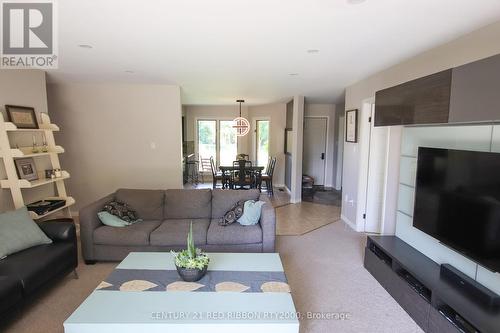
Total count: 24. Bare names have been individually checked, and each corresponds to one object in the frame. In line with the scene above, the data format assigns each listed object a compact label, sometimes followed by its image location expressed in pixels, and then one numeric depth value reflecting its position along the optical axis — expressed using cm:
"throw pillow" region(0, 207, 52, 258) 252
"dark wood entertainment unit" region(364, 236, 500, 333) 190
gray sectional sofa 323
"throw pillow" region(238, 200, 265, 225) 350
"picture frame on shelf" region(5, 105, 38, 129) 332
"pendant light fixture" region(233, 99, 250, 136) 725
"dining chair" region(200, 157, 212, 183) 924
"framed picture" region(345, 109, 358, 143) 469
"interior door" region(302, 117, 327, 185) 807
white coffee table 176
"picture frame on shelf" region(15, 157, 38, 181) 337
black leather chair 208
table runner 211
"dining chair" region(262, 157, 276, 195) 711
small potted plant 216
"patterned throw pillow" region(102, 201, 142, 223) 347
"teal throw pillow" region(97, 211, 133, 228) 337
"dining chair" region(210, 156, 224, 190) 682
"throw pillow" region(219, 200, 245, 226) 349
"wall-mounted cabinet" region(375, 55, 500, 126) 171
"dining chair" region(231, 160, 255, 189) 653
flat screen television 196
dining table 653
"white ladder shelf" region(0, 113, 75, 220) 310
